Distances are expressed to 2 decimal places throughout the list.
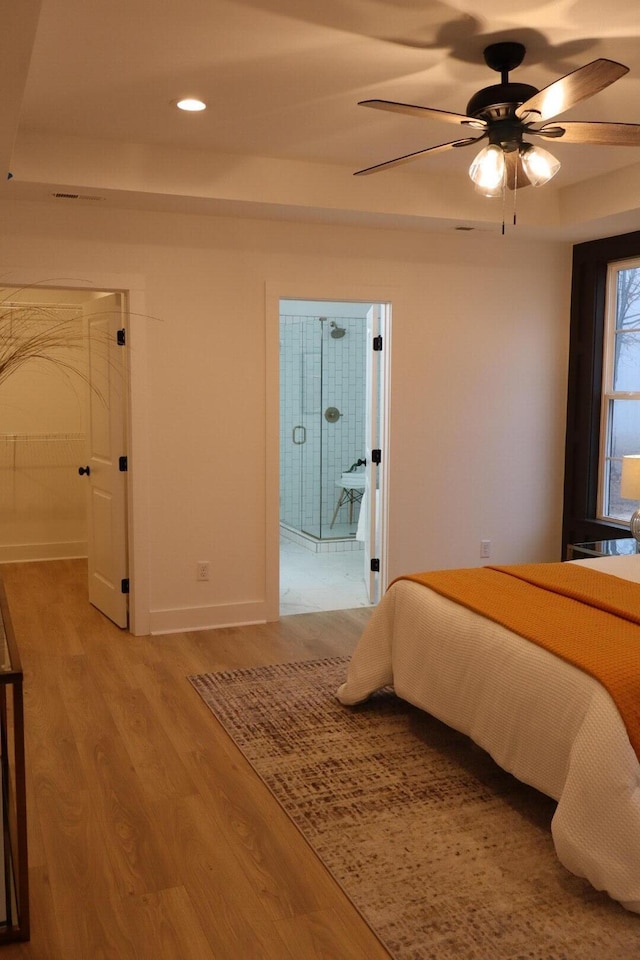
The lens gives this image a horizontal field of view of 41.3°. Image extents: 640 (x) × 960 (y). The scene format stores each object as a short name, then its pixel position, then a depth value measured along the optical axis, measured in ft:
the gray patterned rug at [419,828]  7.55
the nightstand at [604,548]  15.85
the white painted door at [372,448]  18.37
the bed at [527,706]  7.86
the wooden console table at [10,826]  7.06
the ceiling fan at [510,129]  9.48
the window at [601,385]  18.12
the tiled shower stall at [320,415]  26.71
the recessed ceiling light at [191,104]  12.00
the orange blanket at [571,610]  8.61
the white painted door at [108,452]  16.31
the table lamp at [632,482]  15.28
